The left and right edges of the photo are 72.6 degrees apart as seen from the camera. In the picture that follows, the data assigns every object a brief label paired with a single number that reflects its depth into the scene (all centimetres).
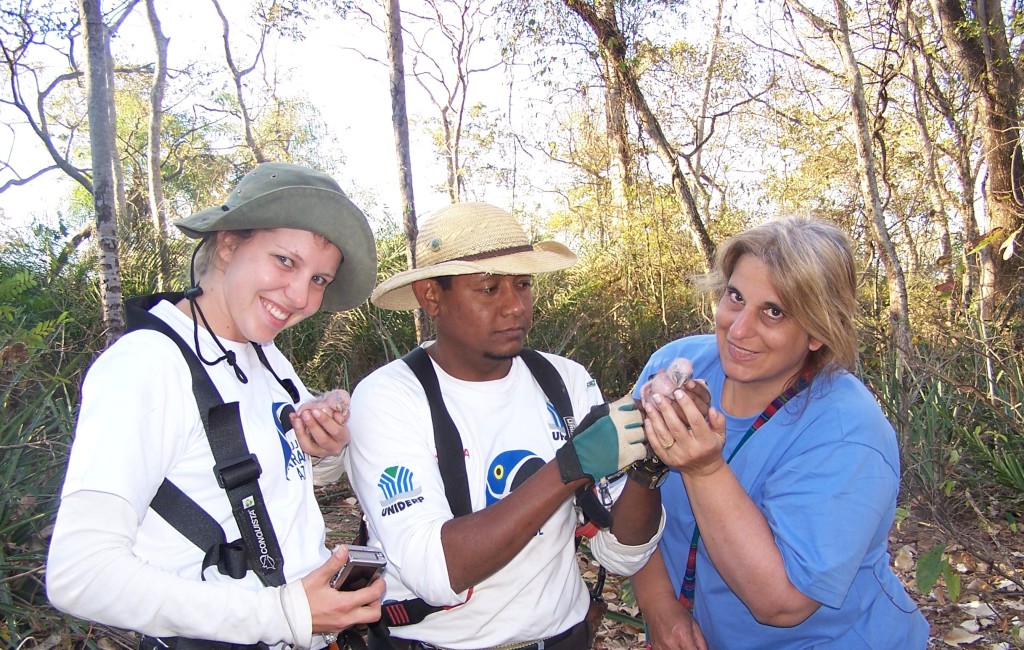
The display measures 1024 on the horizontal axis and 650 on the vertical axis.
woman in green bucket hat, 138
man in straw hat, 177
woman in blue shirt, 182
